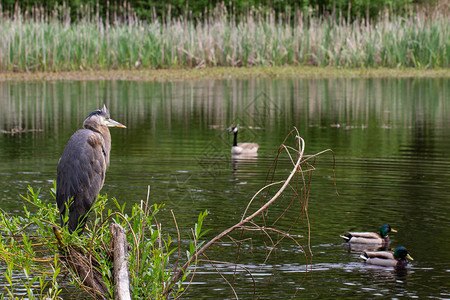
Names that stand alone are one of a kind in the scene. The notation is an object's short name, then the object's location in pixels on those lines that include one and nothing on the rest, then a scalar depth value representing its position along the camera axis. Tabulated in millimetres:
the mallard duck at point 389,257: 11622
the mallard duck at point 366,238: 12530
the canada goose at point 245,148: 21608
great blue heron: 10083
